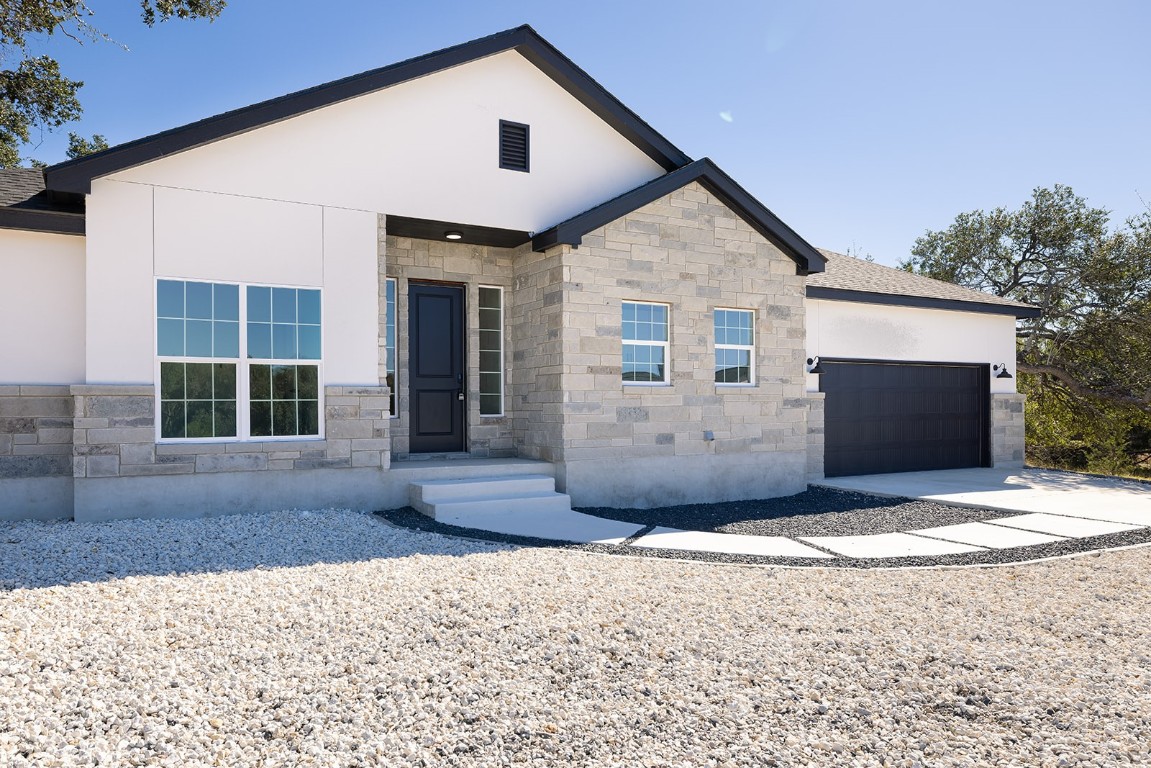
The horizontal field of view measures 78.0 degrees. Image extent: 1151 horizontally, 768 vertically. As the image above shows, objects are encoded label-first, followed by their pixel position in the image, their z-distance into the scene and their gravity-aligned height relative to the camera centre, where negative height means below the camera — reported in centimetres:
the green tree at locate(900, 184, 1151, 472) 1750 +200
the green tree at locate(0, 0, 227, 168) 961 +518
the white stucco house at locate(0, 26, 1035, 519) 739 +98
